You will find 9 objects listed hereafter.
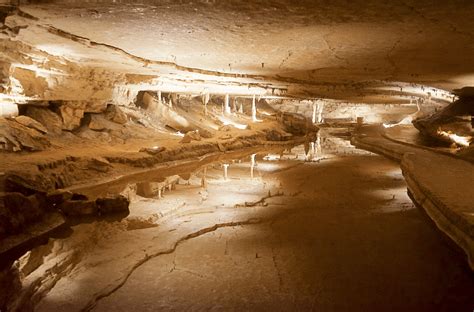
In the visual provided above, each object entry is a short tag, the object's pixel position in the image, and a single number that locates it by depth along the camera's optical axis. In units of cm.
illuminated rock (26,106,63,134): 1157
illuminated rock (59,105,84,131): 1218
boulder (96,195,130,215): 606
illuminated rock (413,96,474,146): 1211
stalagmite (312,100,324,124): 2640
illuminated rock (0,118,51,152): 902
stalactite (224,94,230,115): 2124
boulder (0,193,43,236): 487
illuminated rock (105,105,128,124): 1396
